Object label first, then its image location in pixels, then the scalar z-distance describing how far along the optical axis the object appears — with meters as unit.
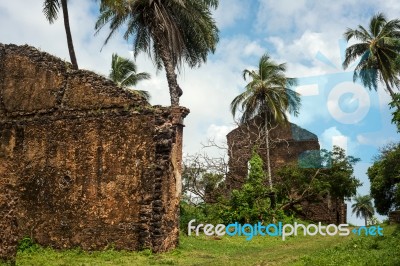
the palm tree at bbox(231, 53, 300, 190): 24.83
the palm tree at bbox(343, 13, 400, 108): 24.12
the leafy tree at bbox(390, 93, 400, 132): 9.29
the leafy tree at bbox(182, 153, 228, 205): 19.70
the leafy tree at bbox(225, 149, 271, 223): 17.75
